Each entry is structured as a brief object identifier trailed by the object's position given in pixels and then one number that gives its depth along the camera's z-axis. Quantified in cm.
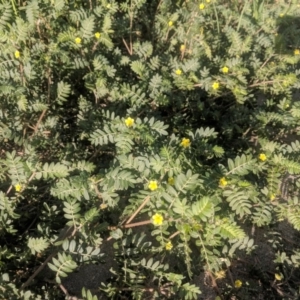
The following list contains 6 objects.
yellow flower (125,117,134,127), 37
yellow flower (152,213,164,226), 31
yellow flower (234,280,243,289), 38
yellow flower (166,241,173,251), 34
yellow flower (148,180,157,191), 32
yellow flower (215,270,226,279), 41
